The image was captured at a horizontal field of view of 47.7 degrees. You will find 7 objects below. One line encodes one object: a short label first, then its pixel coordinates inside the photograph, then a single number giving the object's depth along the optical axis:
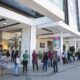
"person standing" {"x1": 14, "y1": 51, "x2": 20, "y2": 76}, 5.62
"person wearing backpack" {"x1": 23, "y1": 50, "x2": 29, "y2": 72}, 6.14
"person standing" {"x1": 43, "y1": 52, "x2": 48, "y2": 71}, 6.77
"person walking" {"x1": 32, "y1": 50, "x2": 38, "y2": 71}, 6.61
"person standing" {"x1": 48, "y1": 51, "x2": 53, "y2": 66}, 7.96
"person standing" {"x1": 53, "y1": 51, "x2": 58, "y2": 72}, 6.42
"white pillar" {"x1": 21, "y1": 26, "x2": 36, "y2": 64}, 9.07
